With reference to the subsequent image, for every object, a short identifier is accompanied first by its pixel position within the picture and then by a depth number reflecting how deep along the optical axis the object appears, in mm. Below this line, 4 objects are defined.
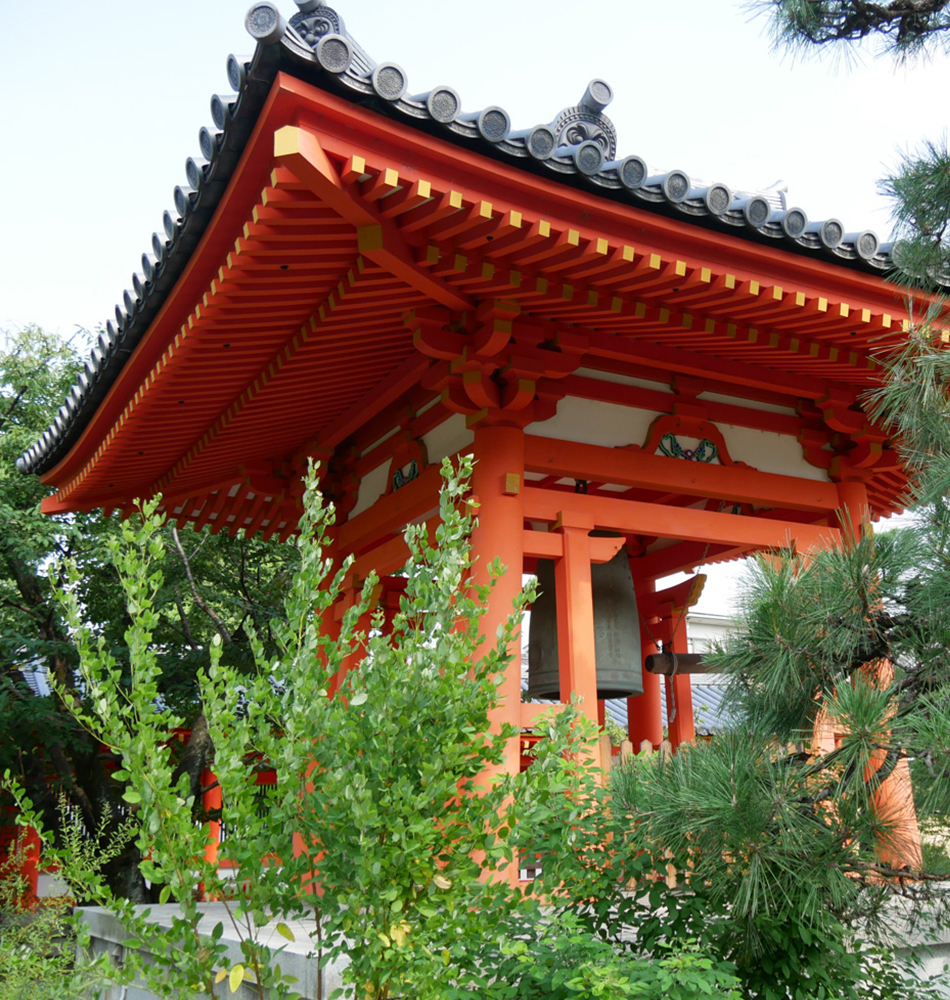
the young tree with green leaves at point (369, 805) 2109
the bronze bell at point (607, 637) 5680
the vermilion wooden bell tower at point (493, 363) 3459
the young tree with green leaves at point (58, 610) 8719
